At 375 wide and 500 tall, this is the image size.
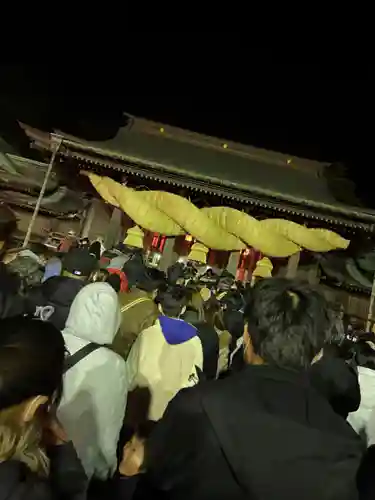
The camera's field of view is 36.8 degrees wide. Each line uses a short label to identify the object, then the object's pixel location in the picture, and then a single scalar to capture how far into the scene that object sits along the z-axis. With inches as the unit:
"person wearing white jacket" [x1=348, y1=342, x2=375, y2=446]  107.8
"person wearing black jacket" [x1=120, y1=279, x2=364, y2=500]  59.9
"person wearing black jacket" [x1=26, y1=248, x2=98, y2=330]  114.0
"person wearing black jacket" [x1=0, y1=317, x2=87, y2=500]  58.4
